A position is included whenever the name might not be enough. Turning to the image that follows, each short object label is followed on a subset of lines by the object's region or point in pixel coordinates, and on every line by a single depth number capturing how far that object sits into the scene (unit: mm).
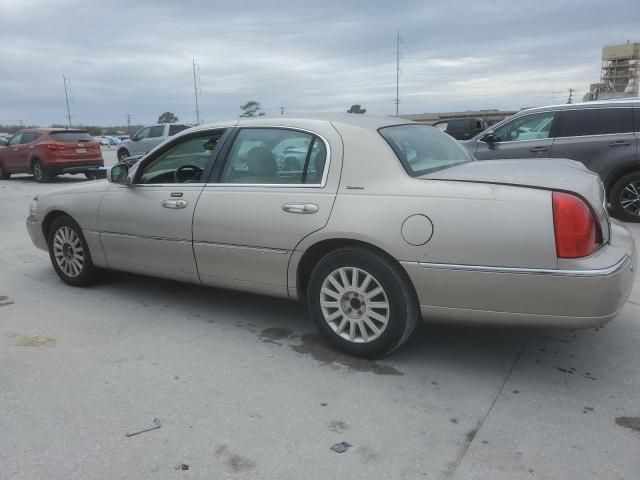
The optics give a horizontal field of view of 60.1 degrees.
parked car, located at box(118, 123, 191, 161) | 21266
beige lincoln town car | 2979
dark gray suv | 7867
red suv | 15586
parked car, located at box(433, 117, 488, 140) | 12102
